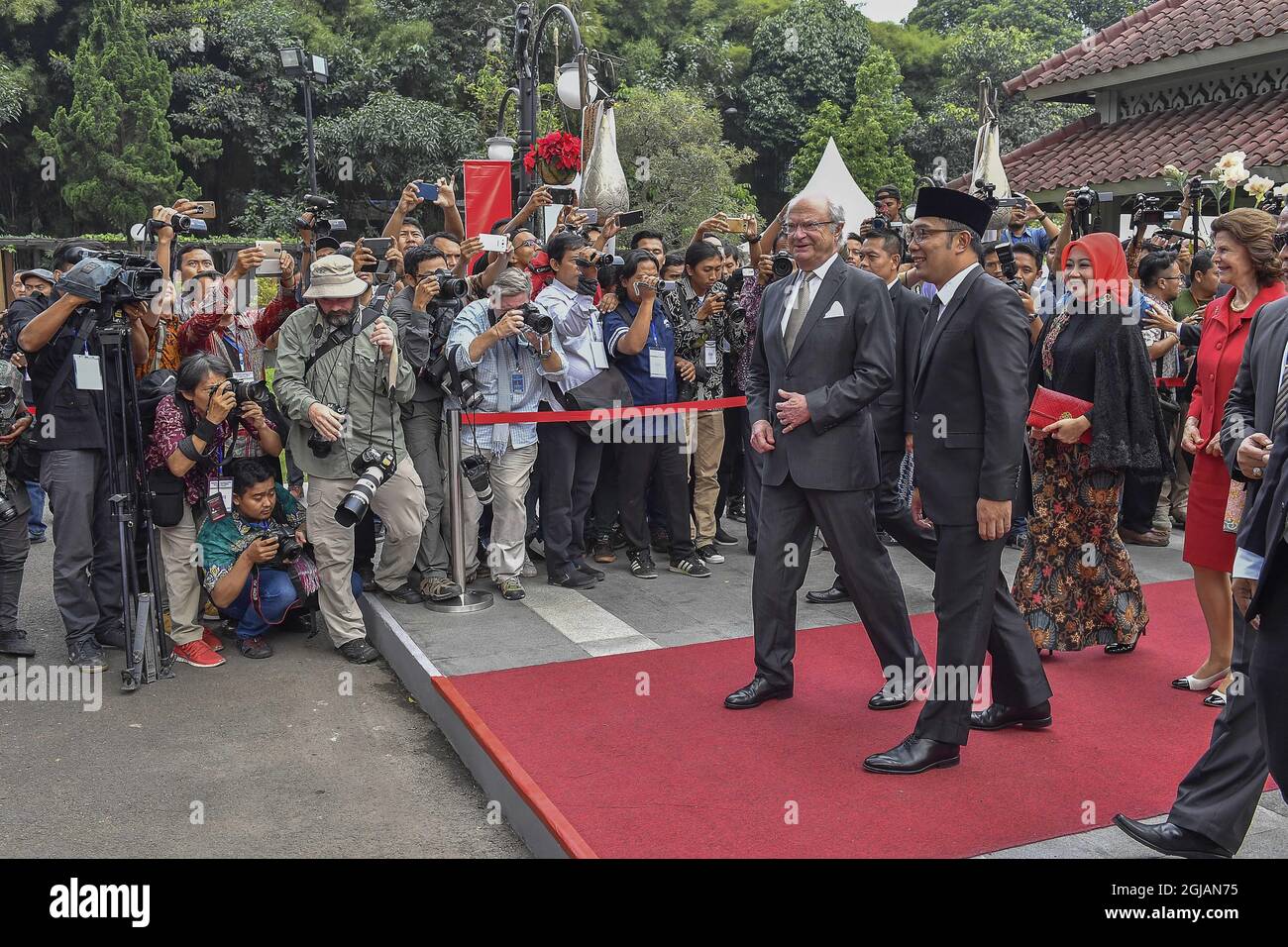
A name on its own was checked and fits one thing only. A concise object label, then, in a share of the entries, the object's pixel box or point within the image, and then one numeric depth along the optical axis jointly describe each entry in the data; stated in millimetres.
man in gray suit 4664
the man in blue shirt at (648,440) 7051
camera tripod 5383
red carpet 3734
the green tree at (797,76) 41625
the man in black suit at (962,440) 4094
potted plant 10312
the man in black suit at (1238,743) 3223
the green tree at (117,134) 28422
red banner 10382
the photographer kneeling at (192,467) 5652
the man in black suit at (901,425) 5480
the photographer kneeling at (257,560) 5844
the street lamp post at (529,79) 10883
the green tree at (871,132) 37719
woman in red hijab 5266
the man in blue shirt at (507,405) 6410
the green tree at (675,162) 32094
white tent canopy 17234
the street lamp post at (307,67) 12875
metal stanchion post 6383
